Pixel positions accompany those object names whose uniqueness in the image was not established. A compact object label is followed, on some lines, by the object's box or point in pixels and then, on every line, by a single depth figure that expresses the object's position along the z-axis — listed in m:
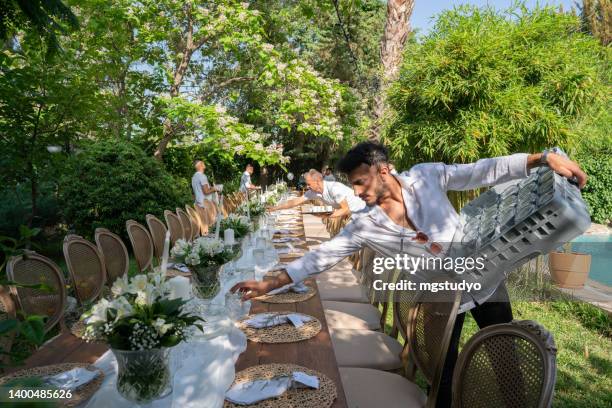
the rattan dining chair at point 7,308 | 2.36
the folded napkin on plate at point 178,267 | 3.26
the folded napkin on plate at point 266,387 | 1.47
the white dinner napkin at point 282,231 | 5.54
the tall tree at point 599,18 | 22.06
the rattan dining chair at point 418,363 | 1.96
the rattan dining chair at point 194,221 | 6.57
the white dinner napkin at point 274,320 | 2.16
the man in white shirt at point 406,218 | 2.11
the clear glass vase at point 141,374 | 1.31
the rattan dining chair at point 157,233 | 5.04
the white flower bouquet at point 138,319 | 1.30
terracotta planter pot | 5.55
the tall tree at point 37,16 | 2.68
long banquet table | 1.76
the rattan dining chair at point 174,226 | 5.44
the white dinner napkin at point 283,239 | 4.85
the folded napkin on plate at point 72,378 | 1.55
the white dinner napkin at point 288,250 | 4.17
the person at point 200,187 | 8.84
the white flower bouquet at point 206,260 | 2.14
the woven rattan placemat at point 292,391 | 1.45
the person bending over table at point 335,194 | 5.86
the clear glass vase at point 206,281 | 2.16
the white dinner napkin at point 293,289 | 2.76
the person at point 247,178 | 11.45
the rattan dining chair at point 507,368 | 1.30
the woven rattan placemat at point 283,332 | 2.00
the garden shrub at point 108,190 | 7.65
